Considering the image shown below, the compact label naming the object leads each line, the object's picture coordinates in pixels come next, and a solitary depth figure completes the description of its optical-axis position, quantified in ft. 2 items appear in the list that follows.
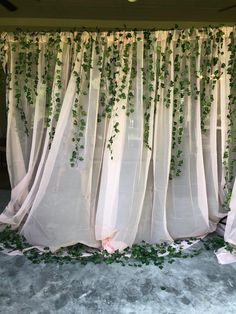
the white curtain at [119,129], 6.22
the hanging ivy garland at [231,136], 6.15
